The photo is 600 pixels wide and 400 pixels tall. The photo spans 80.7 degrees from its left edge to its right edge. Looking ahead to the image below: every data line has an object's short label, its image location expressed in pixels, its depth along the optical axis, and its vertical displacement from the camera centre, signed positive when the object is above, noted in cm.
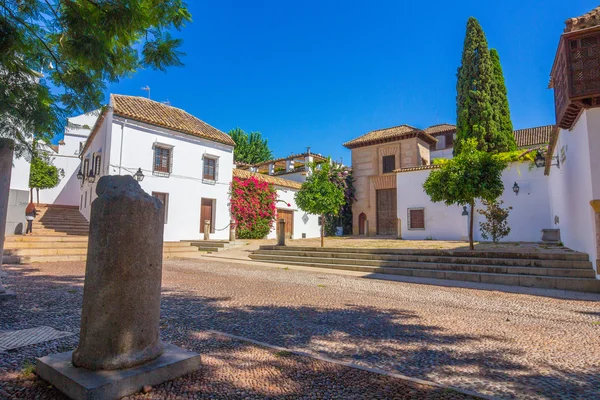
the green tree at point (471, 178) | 1048 +172
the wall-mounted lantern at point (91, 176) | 1768 +271
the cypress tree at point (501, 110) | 1984 +723
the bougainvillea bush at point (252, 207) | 2034 +151
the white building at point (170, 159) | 1628 +361
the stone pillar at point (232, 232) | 1816 +1
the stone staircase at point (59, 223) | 1519 +36
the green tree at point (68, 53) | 424 +231
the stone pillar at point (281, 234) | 1493 -5
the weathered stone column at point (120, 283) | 243 -37
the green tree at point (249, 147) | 3606 +882
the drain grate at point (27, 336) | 328 -106
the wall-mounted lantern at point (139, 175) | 1510 +239
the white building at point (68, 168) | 2600 +473
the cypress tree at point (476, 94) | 1966 +815
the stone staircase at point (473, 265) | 806 -83
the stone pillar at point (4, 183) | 508 +67
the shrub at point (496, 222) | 1547 +62
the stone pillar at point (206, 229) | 1803 +14
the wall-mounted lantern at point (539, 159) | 1309 +285
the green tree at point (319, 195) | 1462 +161
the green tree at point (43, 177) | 2305 +353
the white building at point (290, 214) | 2239 +130
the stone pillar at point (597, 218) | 732 +40
